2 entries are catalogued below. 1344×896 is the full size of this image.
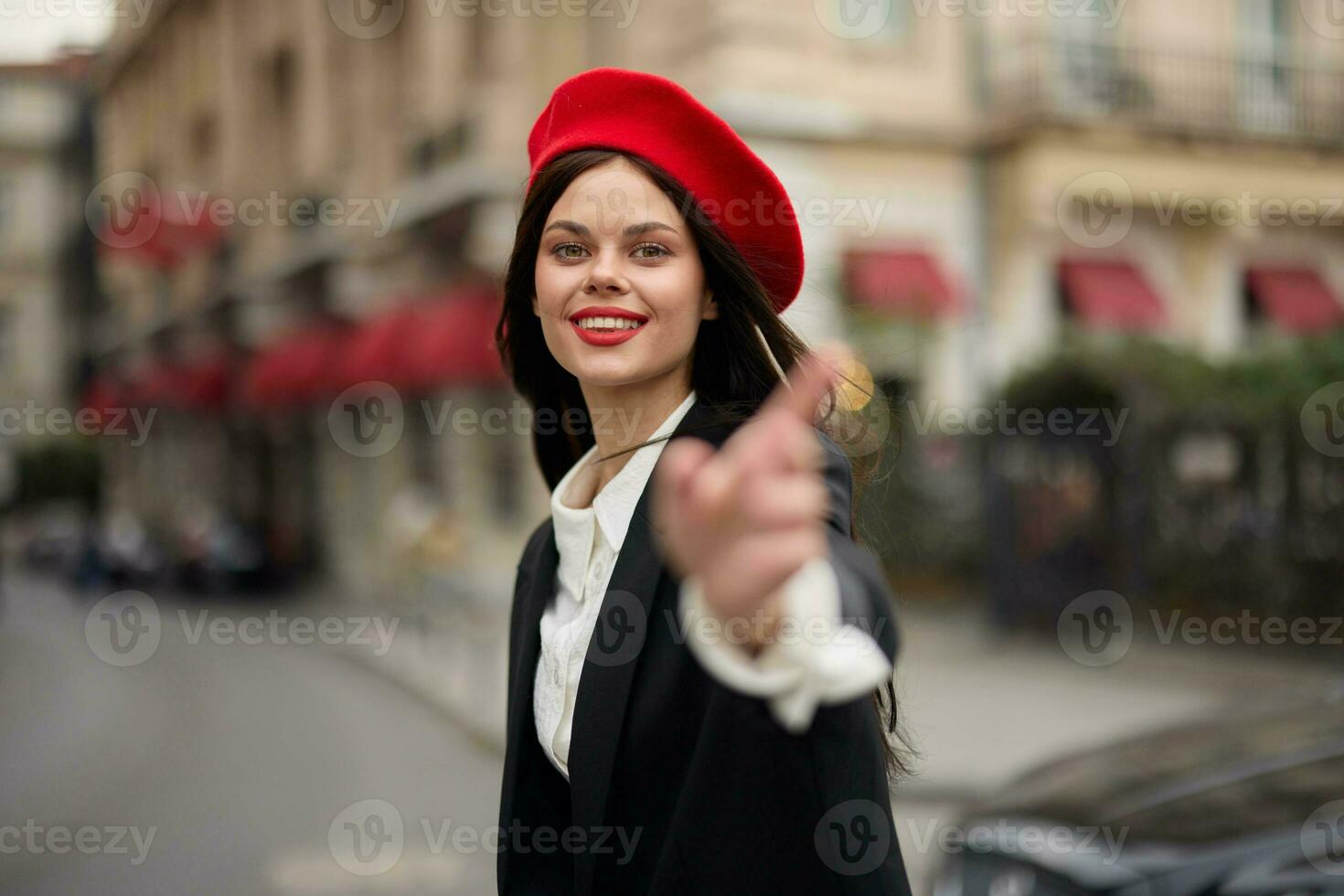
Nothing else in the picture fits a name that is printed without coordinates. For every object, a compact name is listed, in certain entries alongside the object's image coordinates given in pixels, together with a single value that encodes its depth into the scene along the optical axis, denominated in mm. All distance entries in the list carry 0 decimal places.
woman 1056
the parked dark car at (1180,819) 2885
